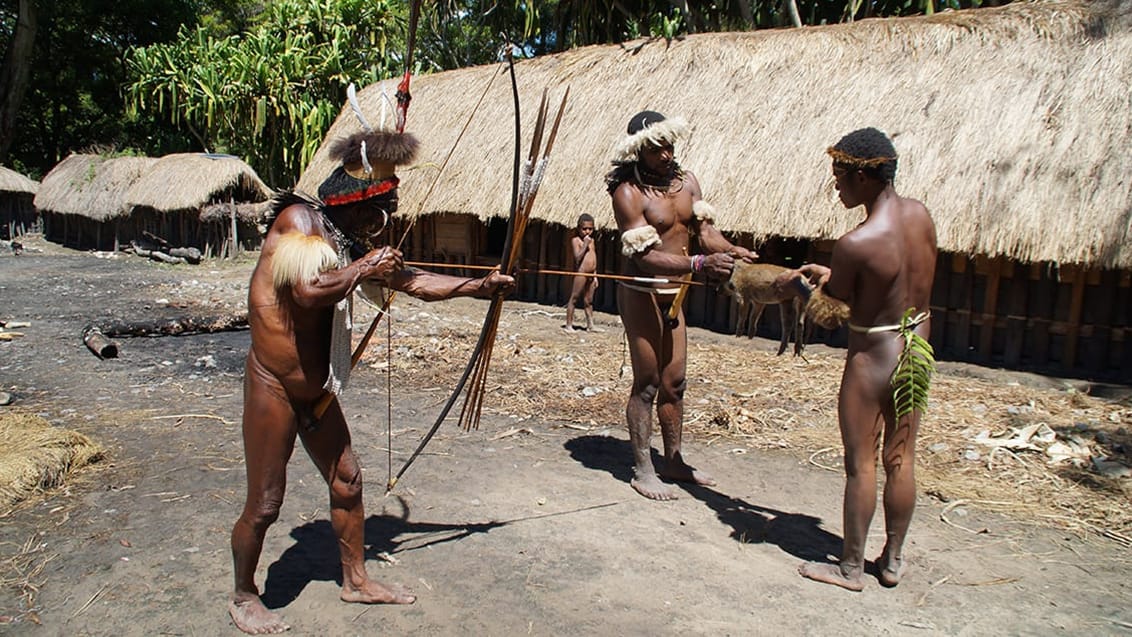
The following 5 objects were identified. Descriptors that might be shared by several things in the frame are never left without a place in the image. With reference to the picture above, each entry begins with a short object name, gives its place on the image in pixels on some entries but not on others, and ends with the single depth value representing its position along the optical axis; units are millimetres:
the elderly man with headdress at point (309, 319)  2910
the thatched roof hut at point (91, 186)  20719
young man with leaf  3275
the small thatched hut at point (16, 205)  23797
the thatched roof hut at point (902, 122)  7723
